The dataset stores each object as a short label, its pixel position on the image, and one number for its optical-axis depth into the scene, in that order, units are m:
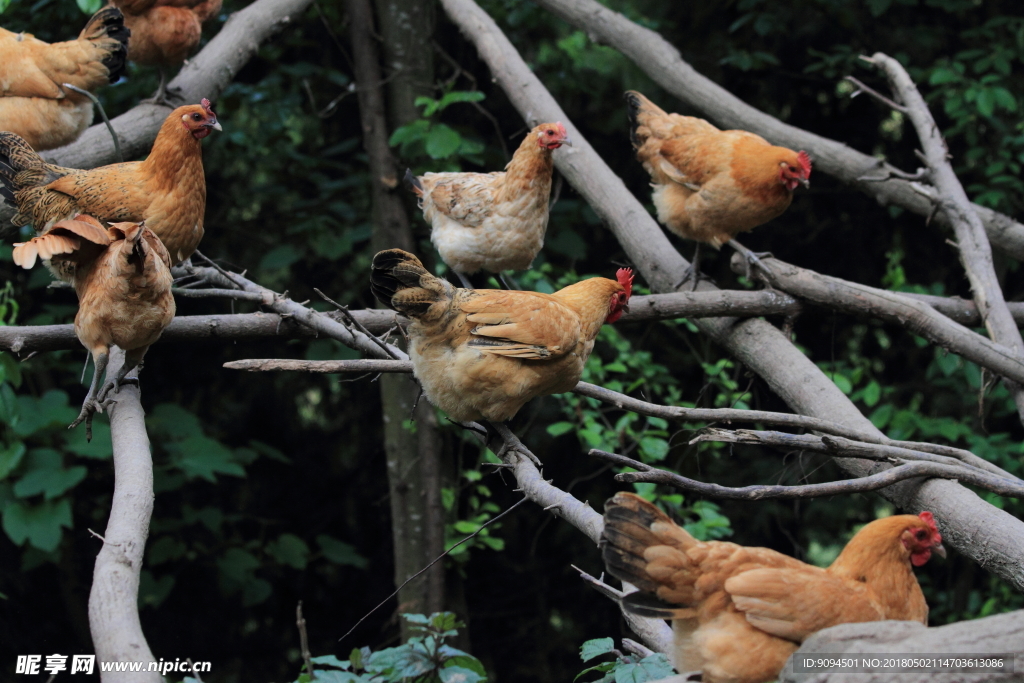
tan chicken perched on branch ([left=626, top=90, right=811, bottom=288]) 8.84
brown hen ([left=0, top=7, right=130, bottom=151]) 8.11
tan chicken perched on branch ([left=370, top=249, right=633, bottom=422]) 5.66
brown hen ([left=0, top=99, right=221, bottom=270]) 7.25
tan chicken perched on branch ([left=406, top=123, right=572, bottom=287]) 7.93
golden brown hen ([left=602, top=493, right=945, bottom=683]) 4.18
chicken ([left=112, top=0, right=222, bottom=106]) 9.32
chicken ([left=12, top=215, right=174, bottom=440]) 6.18
